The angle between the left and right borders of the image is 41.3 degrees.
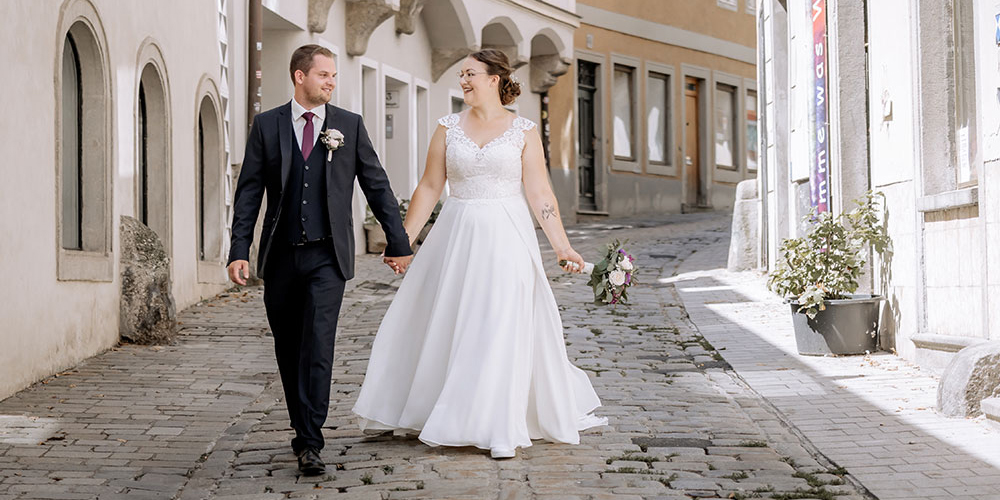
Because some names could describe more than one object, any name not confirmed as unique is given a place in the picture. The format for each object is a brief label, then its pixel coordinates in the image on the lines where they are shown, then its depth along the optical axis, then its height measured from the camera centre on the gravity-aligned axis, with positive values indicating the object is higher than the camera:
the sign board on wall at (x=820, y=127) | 11.79 +1.18
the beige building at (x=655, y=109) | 27.30 +3.41
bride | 6.07 -0.16
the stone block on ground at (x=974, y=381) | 6.95 -0.65
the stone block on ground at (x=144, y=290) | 10.50 -0.19
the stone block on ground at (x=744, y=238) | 16.91 +0.28
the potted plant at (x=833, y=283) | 9.78 -0.18
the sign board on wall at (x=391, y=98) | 20.72 +2.59
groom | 5.78 +0.17
